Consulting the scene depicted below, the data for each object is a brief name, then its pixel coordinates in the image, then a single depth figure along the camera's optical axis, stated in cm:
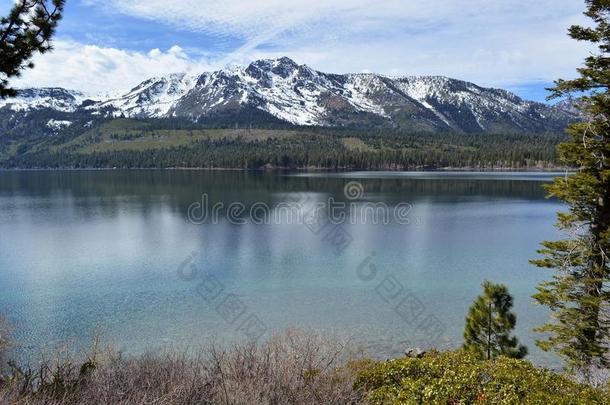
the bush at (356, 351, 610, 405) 1457
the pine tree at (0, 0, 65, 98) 1136
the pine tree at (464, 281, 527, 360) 2361
